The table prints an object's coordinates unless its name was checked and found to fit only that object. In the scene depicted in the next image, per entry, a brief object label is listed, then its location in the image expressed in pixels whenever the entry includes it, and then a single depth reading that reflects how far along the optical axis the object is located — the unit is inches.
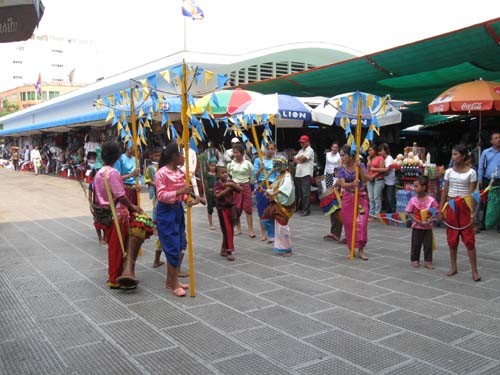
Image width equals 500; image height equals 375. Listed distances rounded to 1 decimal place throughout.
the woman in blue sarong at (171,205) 187.9
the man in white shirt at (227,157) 414.0
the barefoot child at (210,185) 354.6
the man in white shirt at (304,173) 388.8
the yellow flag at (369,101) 256.2
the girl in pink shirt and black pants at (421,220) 230.4
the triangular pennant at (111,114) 266.8
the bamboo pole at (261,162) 247.8
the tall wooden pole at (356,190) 248.1
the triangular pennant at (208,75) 199.4
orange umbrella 317.4
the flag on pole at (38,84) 1509.5
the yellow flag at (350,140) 263.5
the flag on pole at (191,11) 597.3
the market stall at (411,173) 344.8
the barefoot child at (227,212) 249.4
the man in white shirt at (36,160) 1020.7
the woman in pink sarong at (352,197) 252.7
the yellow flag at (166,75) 191.6
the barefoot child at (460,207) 206.7
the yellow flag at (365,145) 256.4
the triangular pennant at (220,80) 205.9
